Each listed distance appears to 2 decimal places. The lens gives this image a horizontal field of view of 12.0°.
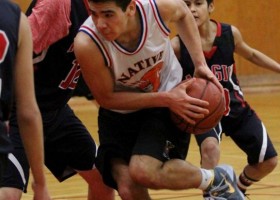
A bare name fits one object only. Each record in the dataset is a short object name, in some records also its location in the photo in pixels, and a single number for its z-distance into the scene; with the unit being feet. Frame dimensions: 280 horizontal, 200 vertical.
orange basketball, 24.95
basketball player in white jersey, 24.02
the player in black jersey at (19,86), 16.70
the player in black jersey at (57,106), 24.72
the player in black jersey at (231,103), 30.72
